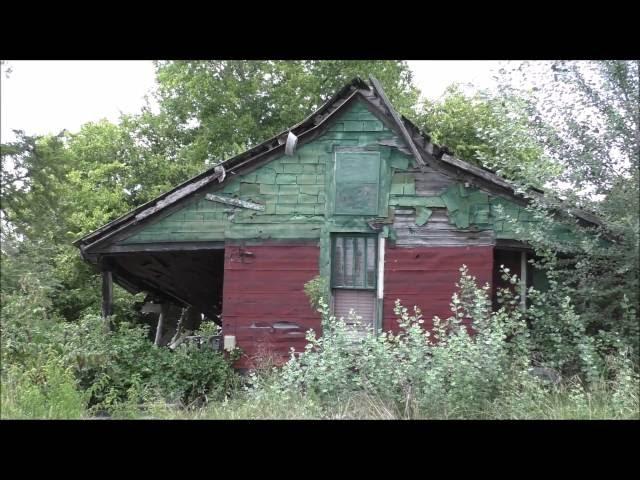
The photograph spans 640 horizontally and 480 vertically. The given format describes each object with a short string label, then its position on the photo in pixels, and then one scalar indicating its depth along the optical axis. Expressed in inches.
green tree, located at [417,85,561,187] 347.6
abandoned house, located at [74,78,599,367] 433.7
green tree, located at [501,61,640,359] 314.1
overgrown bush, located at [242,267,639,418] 297.3
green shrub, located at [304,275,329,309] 434.3
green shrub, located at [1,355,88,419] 286.7
